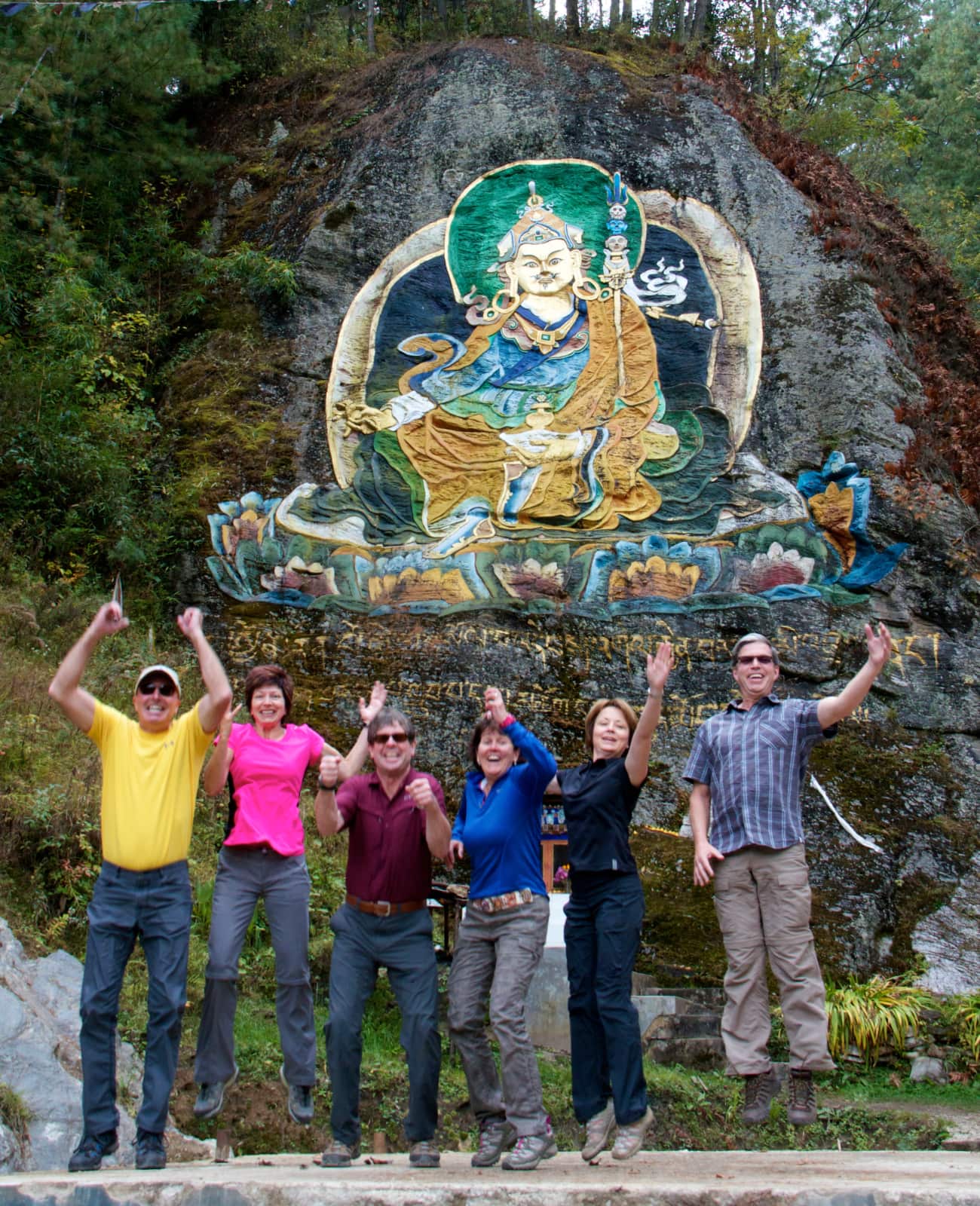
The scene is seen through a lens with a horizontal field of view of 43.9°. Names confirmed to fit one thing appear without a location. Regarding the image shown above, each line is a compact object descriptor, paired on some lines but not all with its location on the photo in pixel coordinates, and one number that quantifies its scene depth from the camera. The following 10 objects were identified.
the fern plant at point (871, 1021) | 7.74
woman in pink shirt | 4.38
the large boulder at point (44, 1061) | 4.73
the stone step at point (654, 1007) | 7.45
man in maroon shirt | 4.16
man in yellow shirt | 4.04
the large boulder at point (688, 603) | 9.35
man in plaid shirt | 4.35
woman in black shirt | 4.10
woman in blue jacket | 4.10
